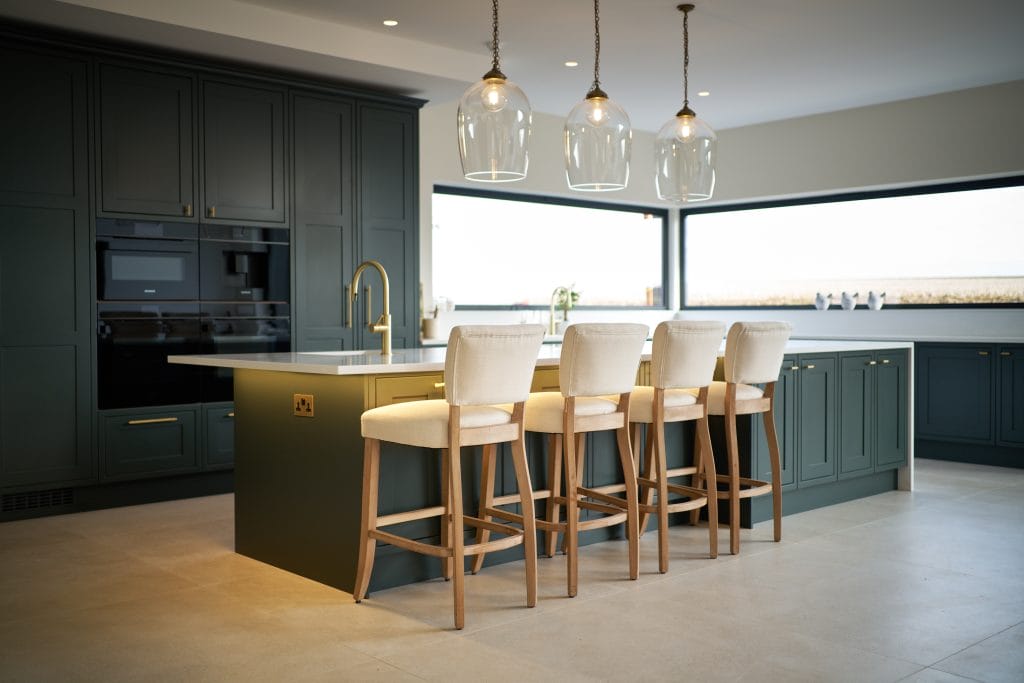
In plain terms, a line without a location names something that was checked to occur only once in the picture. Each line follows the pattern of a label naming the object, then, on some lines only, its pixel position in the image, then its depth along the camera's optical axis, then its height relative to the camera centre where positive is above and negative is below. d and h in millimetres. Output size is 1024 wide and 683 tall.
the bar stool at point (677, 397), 3803 -331
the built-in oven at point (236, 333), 5375 -85
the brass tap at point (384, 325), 3855 -27
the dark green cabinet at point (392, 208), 6074 +714
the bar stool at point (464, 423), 3098 -352
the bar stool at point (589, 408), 3447 -342
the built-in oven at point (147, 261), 4965 +308
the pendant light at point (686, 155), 4027 +690
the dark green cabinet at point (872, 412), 5117 -527
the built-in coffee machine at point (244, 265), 5375 +314
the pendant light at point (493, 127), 3414 +688
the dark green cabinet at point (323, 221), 5766 +603
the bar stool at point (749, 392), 4102 -331
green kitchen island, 3471 -560
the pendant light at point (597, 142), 3676 +680
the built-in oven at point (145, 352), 4984 -176
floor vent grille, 4703 -905
